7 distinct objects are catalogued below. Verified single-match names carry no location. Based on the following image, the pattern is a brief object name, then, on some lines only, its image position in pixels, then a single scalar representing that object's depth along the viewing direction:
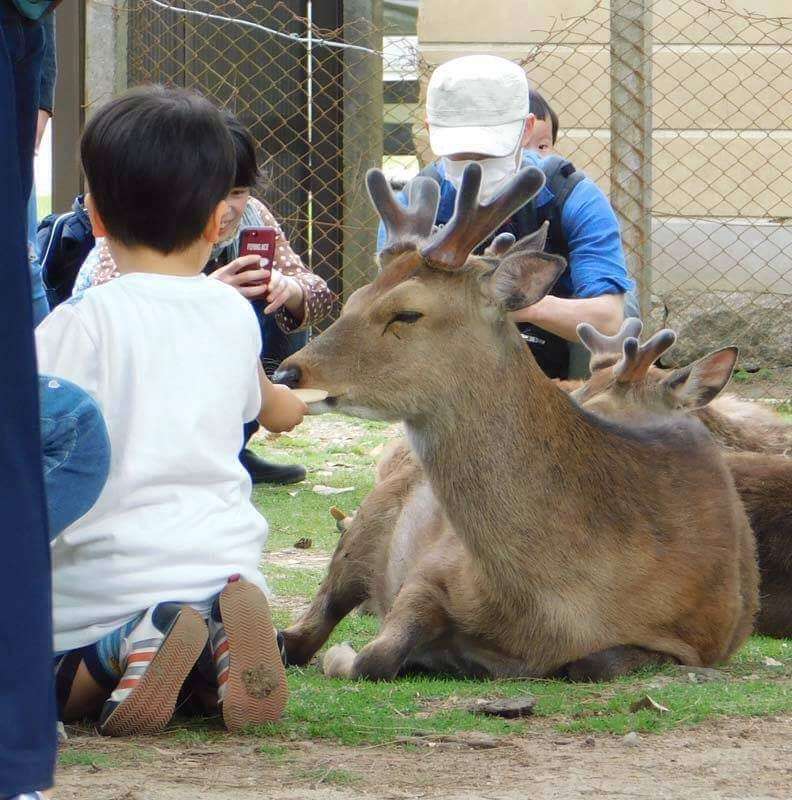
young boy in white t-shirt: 6.45
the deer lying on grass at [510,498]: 8.57
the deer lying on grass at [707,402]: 10.62
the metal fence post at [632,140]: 16.37
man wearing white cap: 12.45
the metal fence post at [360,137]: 19.80
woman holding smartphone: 10.56
